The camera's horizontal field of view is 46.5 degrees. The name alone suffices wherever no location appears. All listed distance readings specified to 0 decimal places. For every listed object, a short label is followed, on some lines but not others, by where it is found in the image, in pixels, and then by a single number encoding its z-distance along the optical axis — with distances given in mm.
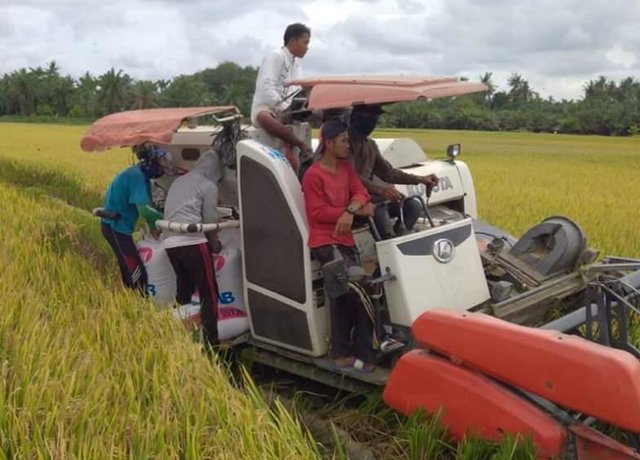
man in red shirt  4293
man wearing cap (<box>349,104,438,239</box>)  4762
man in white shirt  5121
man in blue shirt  5406
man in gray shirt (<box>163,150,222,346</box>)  5031
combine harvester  3096
